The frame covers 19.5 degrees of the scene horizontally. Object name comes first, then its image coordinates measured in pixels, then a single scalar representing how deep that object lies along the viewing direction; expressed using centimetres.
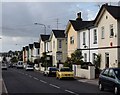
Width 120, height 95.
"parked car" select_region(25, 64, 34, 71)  7599
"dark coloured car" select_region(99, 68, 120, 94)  2011
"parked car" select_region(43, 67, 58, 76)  4743
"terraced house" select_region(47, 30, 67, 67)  7006
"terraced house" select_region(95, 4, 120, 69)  3662
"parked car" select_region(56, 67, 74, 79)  3825
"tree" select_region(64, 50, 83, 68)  4694
